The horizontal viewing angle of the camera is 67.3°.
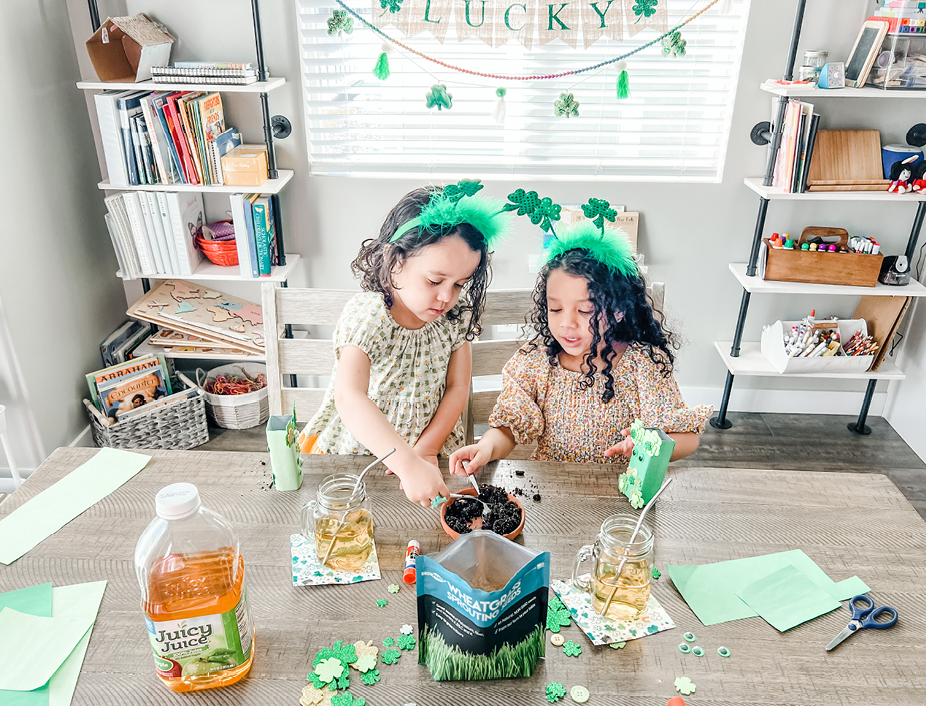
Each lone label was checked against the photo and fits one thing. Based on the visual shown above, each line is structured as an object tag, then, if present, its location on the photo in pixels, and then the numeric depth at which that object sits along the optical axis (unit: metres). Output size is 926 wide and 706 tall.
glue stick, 1.04
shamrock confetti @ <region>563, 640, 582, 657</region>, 0.93
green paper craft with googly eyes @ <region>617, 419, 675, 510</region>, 1.17
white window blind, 2.48
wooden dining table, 0.89
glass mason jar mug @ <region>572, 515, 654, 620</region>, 0.97
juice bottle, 0.82
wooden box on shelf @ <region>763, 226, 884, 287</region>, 2.47
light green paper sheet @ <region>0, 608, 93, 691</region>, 0.89
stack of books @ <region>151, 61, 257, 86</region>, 2.31
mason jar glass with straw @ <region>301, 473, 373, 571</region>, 1.06
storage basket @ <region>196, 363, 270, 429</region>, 2.73
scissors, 0.97
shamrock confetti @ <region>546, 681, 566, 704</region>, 0.87
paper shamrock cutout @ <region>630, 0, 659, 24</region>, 2.34
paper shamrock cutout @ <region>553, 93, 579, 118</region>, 2.45
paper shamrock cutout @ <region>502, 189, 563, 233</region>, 1.23
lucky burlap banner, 2.34
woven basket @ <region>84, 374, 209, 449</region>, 2.52
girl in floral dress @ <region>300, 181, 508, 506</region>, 1.27
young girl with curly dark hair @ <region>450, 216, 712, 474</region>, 1.33
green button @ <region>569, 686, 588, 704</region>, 0.87
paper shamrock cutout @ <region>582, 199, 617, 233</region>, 1.24
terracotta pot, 1.10
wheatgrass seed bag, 0.84
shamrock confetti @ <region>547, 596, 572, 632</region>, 0.98
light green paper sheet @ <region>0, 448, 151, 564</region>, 1.12
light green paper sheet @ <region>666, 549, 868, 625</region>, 1.01
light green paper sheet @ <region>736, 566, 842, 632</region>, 1.00
